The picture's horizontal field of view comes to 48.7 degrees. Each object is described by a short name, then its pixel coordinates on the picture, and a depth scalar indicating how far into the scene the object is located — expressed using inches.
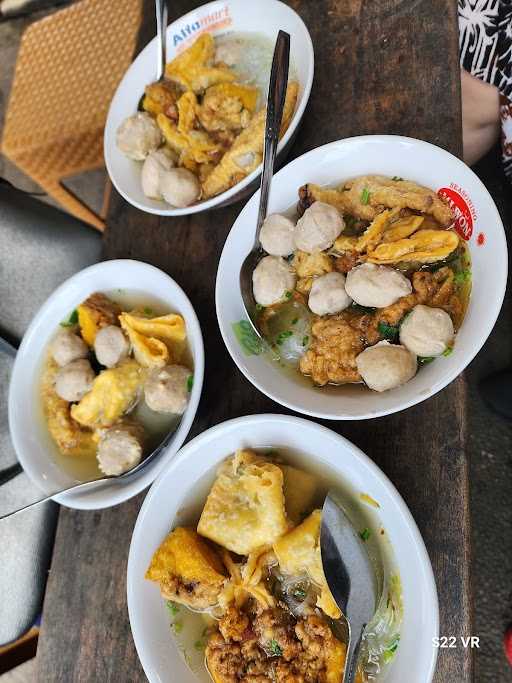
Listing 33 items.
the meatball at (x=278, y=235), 16.2
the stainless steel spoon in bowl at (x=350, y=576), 13.7
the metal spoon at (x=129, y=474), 16.9
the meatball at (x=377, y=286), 14.5
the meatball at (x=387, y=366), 13.8
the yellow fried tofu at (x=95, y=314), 19.1
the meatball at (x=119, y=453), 16.8
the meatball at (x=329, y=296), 15.4
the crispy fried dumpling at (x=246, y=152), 17.7
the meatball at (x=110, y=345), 18.4
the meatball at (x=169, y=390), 16.5
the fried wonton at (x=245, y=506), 14.7
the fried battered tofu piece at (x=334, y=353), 15.0
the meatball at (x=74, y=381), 18.5
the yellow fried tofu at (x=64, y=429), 19.0
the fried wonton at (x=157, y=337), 17.5
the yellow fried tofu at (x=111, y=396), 18.0
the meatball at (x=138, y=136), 19.3
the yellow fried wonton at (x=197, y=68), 20.2
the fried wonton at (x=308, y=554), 14.2
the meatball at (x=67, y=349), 19.2
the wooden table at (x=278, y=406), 15.0
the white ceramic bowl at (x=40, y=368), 16.2
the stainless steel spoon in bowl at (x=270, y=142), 16.2
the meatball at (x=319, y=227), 15.2
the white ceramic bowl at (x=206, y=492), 13.0
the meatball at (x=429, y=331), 13.5
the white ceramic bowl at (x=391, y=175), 13.1
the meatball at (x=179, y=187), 18.1
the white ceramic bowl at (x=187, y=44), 17.4
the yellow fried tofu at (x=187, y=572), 15.0
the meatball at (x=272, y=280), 16.2
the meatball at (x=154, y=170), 18.6
